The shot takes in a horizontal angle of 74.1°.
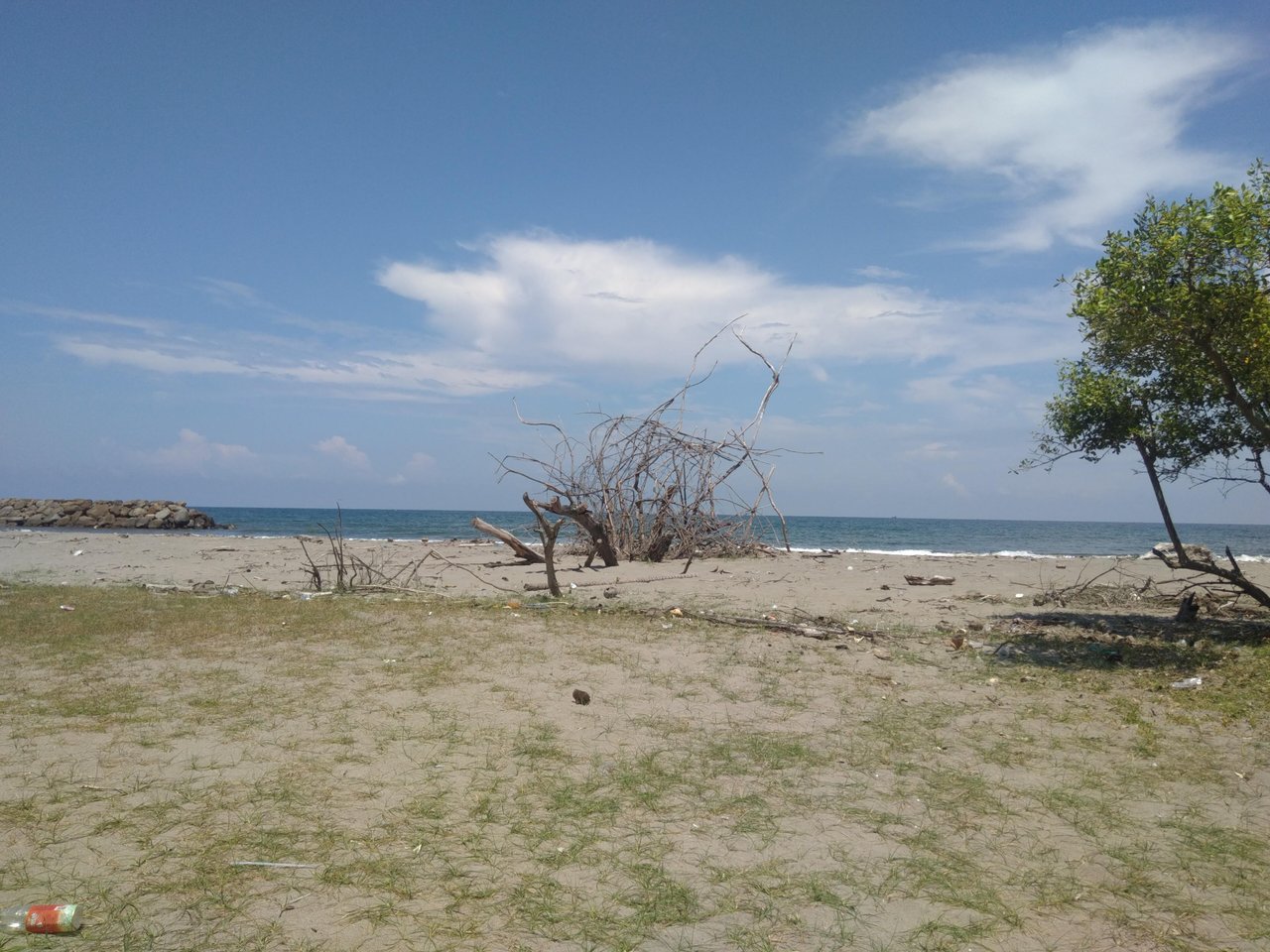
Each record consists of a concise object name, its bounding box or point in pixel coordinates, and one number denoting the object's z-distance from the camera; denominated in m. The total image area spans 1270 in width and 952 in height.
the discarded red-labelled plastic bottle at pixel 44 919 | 2.60
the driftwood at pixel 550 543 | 10.05
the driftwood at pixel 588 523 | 11.30
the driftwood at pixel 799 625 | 7.49
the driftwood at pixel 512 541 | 12.54
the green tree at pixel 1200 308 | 6.08
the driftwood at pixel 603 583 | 10.86
